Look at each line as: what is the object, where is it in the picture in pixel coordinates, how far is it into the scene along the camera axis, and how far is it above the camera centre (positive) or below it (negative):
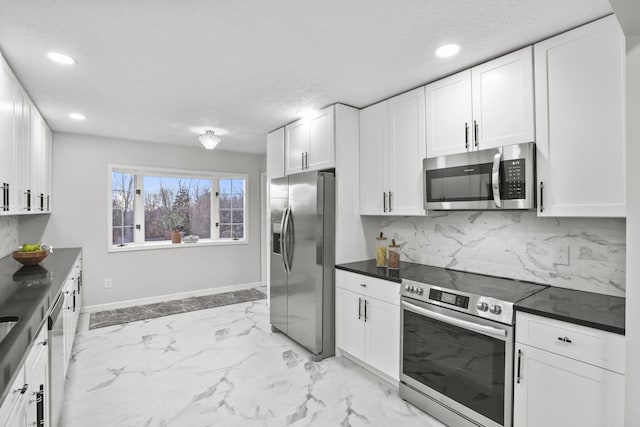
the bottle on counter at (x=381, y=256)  2.96 -0.36
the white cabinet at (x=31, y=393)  1.12 -0.70
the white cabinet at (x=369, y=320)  2.51 -0.87
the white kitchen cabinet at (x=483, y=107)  2.04 +0.76
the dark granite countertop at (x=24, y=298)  1.12 -0.44
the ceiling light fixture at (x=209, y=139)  3.98 +0.95
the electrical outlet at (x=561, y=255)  2.14 -0.26
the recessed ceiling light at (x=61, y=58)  2.17 +1.08
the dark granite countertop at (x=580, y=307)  1.52 -0.49
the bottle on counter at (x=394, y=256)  2.84 -0.35
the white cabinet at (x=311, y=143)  3.17 +0.77
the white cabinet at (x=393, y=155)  2.70 +0.54
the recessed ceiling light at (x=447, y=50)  2.08 +1.08
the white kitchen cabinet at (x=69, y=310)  2.40 -0.78
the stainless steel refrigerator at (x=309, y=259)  3.04 -0.41
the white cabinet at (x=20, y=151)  2.16 +0.53
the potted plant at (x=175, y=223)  5.13 -0.10
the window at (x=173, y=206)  4.78 +0.17
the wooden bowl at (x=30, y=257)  2.60 -0.32
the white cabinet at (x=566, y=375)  1.46 -0.77
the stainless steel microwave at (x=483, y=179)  1.99 +0.25
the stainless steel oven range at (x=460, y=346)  1.83 -0.81
